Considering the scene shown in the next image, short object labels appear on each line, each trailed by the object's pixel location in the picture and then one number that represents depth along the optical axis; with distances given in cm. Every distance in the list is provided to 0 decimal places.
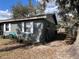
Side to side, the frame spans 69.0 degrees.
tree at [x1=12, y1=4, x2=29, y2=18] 1576
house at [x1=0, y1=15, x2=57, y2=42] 719
